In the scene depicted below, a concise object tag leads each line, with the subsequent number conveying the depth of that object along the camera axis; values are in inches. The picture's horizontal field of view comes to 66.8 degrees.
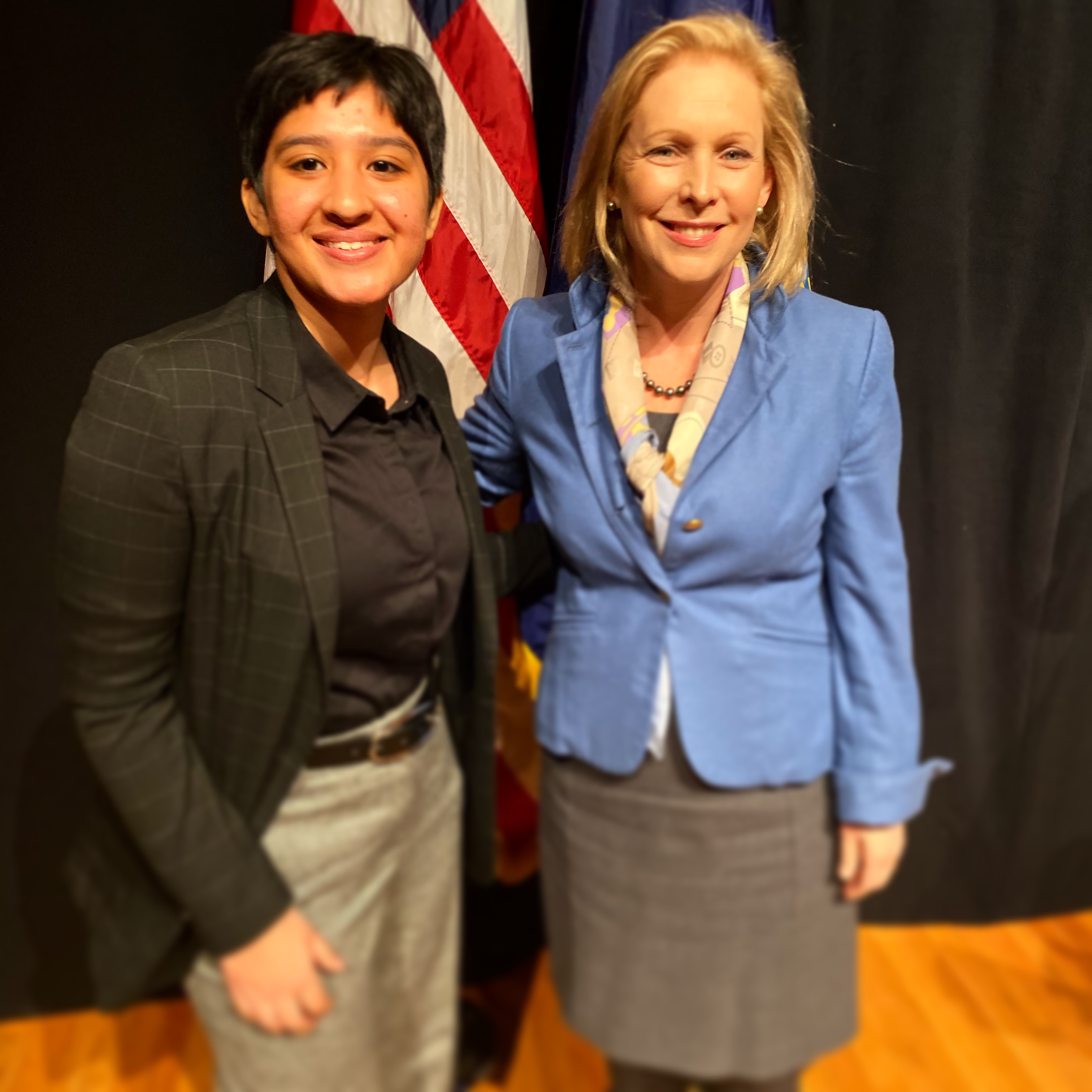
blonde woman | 38.8
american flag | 49.9
